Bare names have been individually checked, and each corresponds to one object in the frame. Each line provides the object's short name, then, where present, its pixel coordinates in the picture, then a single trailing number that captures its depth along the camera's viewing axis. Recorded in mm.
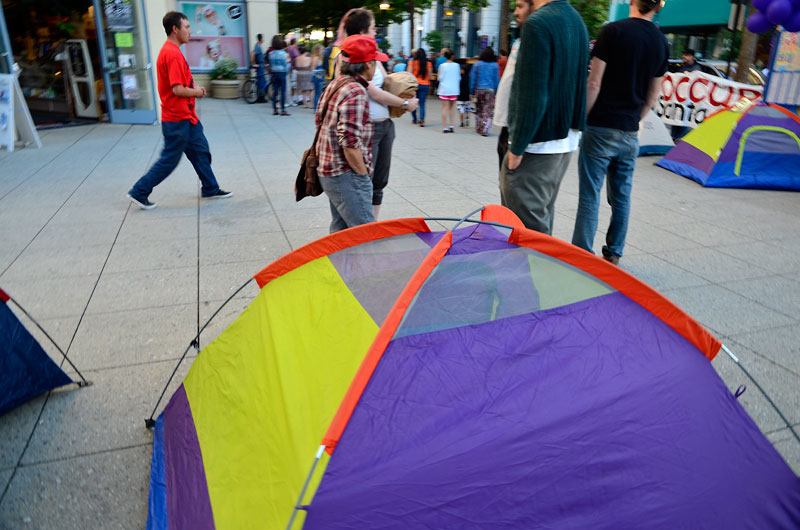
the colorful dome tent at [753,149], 7410
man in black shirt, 4090
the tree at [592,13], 24422
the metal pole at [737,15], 9928
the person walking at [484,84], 11570
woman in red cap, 3416
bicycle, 17078
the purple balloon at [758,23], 9070
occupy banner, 8969
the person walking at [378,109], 3936
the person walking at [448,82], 12125
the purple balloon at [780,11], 7871
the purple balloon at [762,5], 8408
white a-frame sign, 9008
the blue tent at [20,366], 2711
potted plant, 18062
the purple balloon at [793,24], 7895
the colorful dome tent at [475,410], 1646
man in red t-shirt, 5695
